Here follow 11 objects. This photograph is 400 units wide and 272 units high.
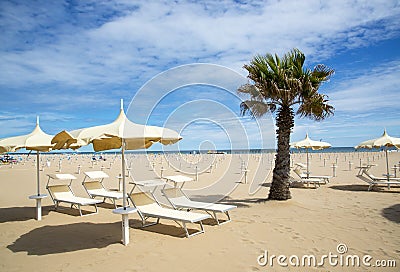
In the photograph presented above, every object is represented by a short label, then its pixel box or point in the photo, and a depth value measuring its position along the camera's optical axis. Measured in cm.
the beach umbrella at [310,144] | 1587
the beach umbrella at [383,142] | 1292
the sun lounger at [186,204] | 734
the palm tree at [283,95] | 941
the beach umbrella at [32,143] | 728
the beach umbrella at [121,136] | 548
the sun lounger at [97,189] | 941
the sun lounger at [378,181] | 1235
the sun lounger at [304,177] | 1486
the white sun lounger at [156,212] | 636
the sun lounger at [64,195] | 838
